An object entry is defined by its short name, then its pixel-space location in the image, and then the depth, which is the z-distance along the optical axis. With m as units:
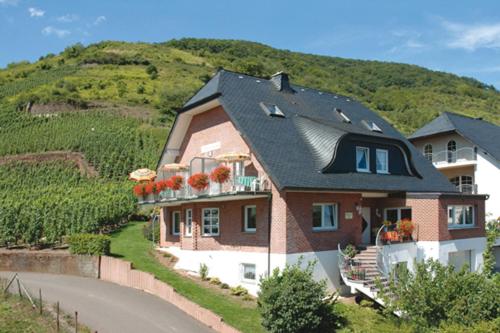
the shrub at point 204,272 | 24.07
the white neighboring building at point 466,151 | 35.19
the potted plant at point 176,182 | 25.20
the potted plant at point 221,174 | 21.33
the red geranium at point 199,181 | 22.44
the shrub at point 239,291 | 21.28
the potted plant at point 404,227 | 22.50
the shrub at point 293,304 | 16.16
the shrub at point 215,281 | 22.97
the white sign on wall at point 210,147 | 25.10
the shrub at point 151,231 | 32.10
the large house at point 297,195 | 20.52
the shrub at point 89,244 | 25.53
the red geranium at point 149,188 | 27.61
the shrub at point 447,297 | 14.90
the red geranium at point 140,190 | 28.42
